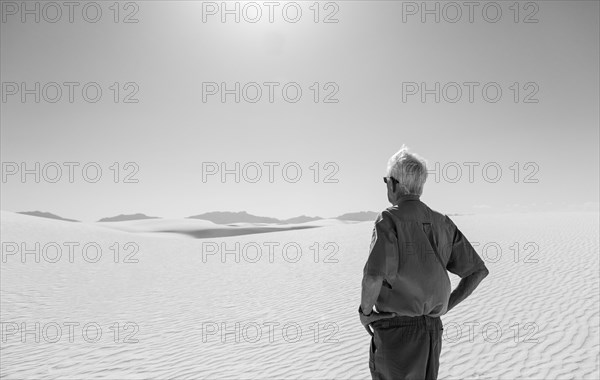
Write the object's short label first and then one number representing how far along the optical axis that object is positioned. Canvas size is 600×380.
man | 2.14
